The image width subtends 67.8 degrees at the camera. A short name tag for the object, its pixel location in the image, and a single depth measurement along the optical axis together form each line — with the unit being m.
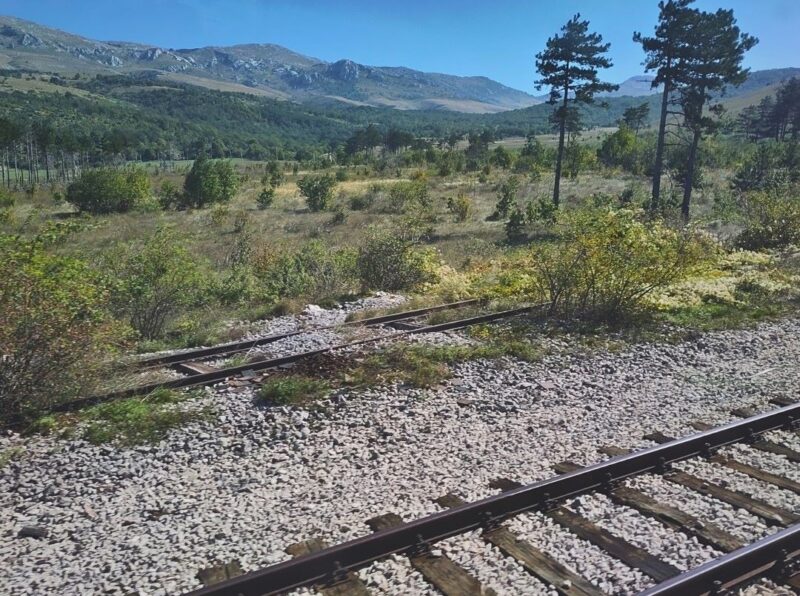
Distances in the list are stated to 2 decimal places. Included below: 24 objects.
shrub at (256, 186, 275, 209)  43.41
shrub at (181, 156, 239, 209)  44.25
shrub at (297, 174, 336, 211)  40.25
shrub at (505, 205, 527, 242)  27.58
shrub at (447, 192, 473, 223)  34.97
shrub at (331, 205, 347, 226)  33.97
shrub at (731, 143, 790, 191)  34.49
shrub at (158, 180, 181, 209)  44.46
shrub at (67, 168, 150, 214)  41.81
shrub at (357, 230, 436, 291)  14.43
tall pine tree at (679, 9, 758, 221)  25.80
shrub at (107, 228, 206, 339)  10.84
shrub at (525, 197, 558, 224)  29.66
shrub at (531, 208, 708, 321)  10.39
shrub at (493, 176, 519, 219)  35.19
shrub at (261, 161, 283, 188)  60.40
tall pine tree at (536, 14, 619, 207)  29.95
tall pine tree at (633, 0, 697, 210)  26.14
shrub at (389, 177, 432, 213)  38.03
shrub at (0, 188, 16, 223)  42.36
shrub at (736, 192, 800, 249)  18.28
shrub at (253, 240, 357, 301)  13.95
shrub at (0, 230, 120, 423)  5.97
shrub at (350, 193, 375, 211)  40.41
